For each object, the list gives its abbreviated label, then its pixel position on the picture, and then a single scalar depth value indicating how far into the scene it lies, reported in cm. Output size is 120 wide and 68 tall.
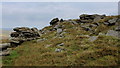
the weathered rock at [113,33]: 2730
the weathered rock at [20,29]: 4151
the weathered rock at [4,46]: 2778
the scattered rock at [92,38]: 2580
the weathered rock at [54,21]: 6788
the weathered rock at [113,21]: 3650
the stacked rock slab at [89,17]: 5537
